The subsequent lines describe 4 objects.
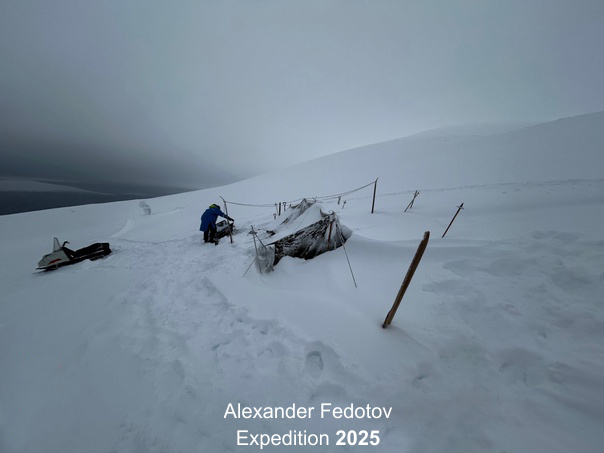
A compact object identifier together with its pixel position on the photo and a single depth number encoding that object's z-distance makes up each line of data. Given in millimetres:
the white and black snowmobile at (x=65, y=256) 6344
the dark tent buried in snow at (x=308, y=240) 5004
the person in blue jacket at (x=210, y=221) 7742
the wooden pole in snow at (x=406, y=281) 2422
